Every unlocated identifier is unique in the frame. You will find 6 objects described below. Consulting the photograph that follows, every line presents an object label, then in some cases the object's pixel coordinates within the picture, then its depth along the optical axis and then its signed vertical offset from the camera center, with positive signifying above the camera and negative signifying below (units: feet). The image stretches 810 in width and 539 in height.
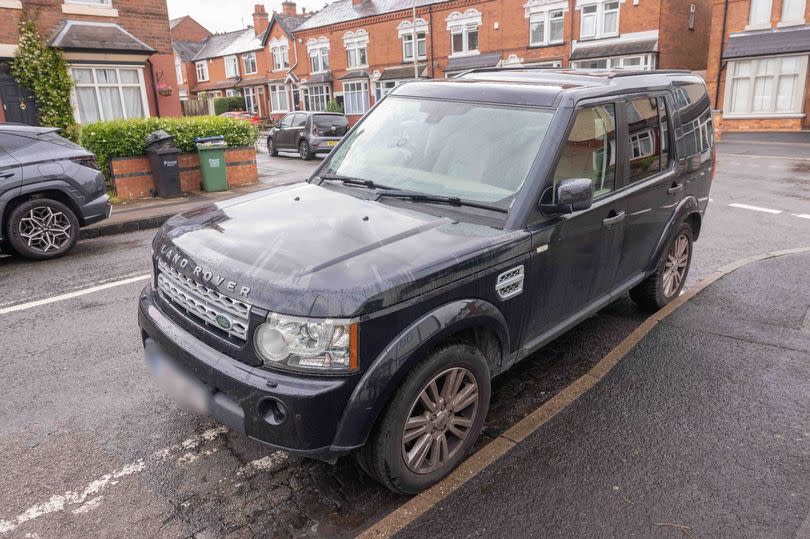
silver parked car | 71.10 -3.00
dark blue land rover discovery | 8.34 -2.54
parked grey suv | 23.68 -2.95
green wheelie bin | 41.22 -3.44
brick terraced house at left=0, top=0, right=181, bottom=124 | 48.11 +5.39
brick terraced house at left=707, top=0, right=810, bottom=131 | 89.30 +3.25
